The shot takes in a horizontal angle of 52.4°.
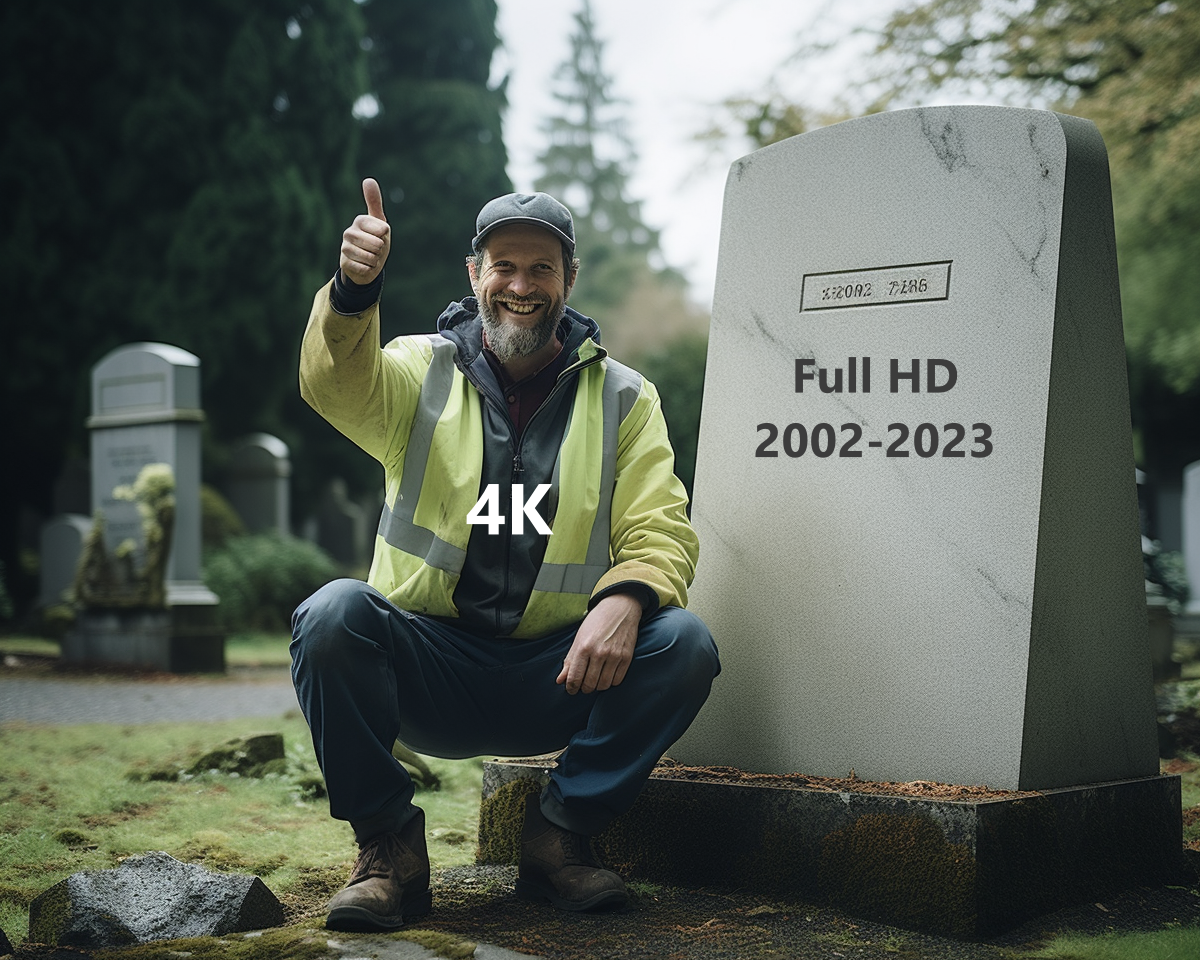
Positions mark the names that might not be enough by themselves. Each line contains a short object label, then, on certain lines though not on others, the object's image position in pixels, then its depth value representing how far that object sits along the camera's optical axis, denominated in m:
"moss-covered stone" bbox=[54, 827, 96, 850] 3.24
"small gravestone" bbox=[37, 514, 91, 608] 11.52
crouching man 2.44
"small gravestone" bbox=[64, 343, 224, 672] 9.15
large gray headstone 2.70
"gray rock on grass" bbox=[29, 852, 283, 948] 2.28
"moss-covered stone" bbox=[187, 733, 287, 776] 4.36
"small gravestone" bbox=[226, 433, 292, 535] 14.72
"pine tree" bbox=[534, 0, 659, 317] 45.06
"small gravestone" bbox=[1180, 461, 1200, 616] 11.94
